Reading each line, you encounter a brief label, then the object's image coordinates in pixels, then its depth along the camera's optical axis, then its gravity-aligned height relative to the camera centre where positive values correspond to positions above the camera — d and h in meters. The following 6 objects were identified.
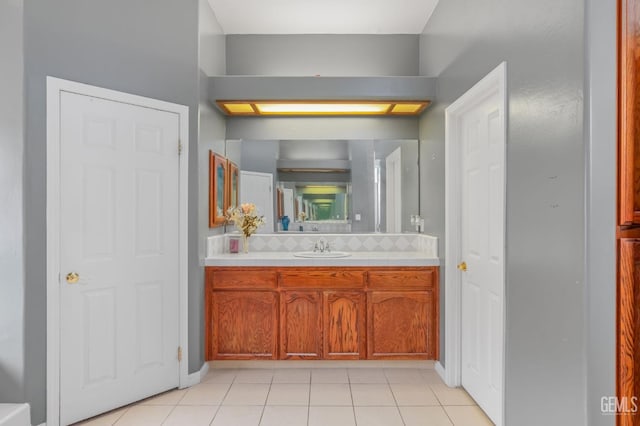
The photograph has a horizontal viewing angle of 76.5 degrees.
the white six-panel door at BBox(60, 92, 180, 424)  2.43 -0.27
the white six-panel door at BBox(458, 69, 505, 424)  2.31 -0.24
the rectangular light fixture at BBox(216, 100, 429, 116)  3.54 +0.95
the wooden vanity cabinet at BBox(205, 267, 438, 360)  3.26 -0.79
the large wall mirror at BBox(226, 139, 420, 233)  3.94 +0.32
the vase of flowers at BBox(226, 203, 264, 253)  3.66 -0.07
